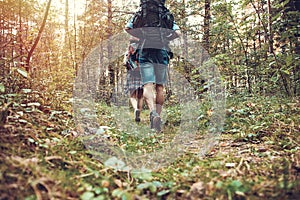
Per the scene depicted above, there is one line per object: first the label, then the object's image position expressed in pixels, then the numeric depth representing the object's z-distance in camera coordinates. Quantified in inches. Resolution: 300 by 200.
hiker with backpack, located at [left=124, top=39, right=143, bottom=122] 193.9
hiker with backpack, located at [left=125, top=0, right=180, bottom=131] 159.6
